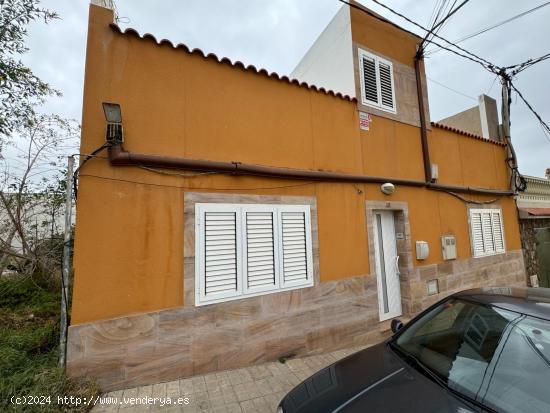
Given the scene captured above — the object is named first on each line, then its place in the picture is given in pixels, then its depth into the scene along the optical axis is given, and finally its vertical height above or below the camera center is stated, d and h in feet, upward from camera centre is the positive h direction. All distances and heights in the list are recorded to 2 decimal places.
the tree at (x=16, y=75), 13.79 +9.98
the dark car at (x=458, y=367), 5.50 -3.36
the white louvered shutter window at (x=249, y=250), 11.93 -0.48
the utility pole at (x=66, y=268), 10.03 -0.86
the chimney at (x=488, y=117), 27.32 +12.49
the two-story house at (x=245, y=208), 10.51 +1.73
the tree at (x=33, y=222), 16.72 +1.78
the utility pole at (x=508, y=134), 25.96 +10.49
